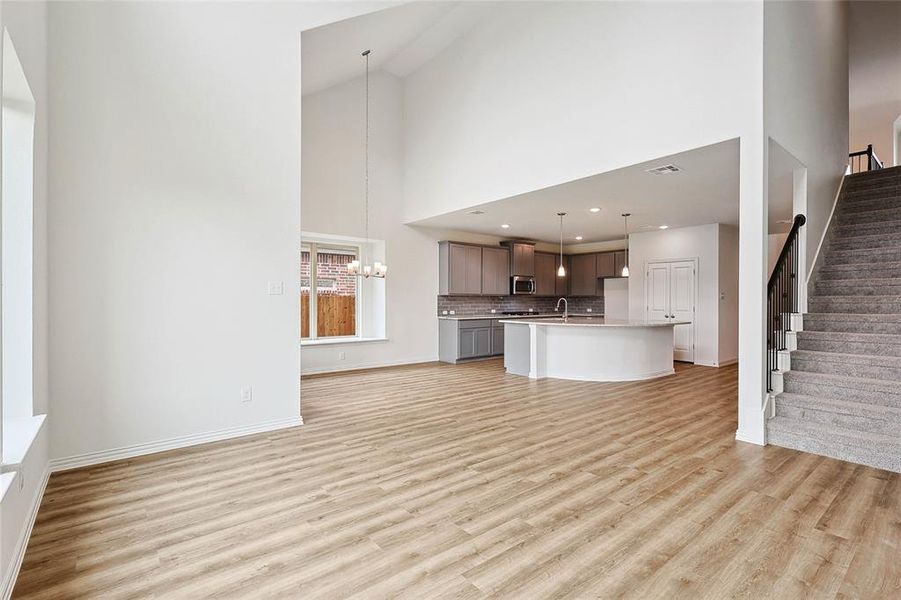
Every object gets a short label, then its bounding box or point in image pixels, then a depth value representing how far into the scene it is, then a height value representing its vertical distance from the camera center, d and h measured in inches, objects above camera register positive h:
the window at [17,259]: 108.5 +9.5
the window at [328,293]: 304.7 +3.6
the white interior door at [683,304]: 333.7 -4.6
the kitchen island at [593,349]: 261.3 -30.4
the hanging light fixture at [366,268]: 266.6 +18.7
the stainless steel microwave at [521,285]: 391.9 +11.4
